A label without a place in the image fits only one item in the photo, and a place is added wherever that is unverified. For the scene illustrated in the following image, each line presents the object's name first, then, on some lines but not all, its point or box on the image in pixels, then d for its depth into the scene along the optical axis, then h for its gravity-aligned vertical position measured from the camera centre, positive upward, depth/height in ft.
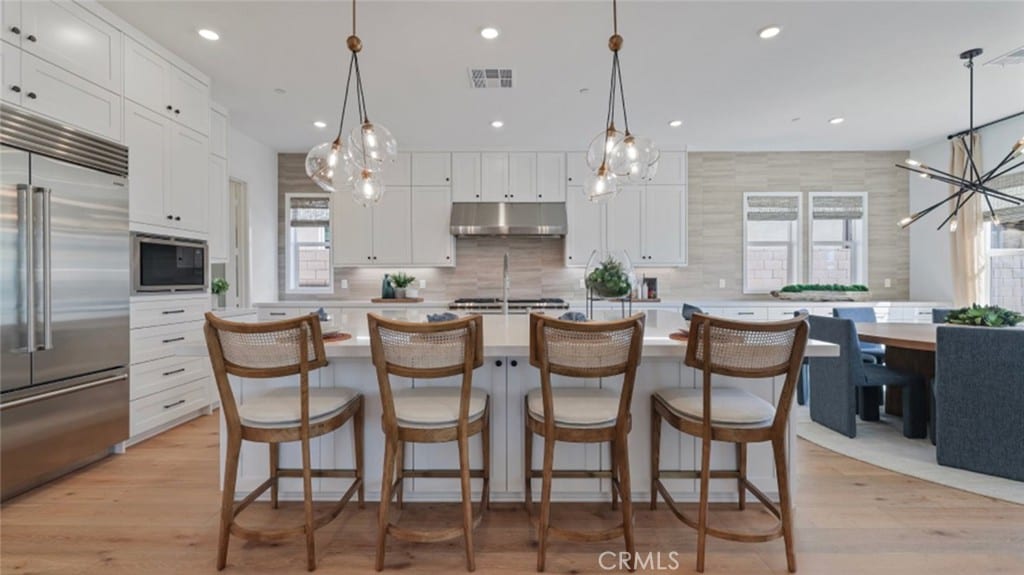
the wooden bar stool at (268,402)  5.20 -1.49
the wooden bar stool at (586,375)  5.13 -1.27
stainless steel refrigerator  6.91 -0.31
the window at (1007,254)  13.60 +0.98
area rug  7.55 -3.63
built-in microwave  9.32 +0.42
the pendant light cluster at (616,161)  8.06 +2.42
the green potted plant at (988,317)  8.75 -0.73
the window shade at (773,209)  17.62 +3.06
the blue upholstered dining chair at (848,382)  9.70 -2.36
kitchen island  6.82 -2.69
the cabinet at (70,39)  7.23 +4.49
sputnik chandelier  9.93 +2.49
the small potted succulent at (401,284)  16.75 -0.07
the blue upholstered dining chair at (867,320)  12.24 -1.20
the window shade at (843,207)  17.57 +3.12
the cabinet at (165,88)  9.25 +4.61
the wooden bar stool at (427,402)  5.13 -1.38
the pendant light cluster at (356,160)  7.66 +2.30
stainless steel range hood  16.25 +2.44
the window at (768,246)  17.69 +1.53
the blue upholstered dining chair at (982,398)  7.63 -2.13
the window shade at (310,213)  17.62 +2.88
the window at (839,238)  17.57 +1.86
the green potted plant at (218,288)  12.77 -0.18
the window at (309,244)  17.63 +1.58
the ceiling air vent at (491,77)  10.69 +5.31
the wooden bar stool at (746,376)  5.21 -1.22
